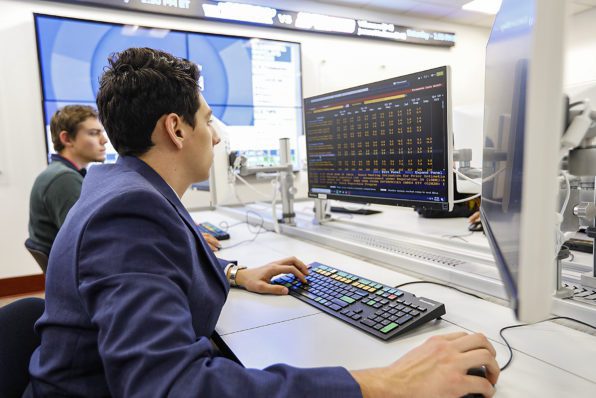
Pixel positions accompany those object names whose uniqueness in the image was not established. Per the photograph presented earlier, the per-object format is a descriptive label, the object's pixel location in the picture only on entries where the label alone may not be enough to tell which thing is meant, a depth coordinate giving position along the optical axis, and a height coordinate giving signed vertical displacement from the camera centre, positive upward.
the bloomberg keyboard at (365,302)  0.77 -0.34
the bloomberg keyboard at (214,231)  1.75 -0.37
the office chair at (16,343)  0.75 -0.38
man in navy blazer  0.51 -0.21
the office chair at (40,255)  1.67 -0.42
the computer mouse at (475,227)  1.64 -0.34
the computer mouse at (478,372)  0.58 -0.33
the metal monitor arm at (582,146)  0.44 +0.00
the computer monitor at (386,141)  1.14 +0.02
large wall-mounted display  3.20 +0.72
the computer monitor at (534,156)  0.37 -0.01
